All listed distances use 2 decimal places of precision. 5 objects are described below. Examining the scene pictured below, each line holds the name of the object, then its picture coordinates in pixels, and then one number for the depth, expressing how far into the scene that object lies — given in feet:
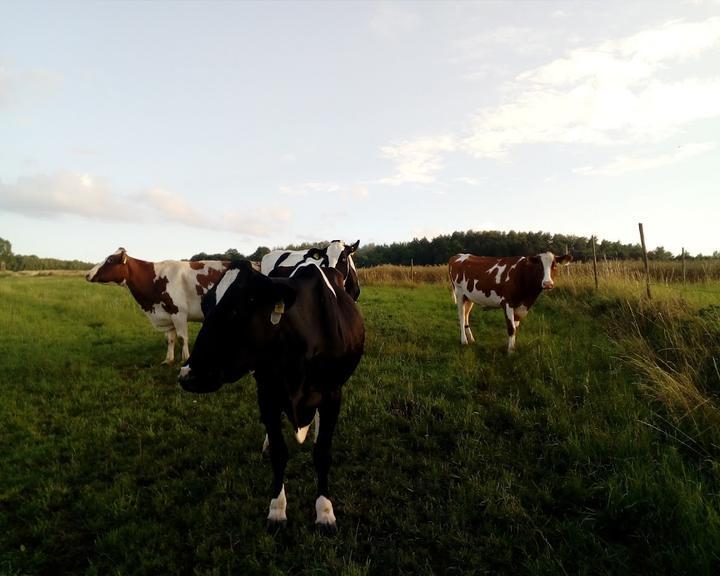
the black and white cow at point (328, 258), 22.62
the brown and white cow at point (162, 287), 28.48
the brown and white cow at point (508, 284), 29.58
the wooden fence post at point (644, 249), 32.18
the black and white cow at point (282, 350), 8.87
